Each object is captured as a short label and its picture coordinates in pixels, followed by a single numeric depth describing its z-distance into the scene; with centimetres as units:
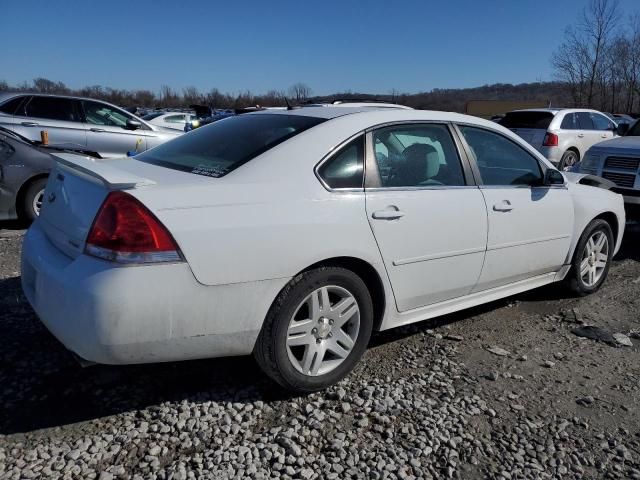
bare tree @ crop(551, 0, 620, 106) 3325
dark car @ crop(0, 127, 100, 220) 626
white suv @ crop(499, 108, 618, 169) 1206
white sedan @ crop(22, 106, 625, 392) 240
